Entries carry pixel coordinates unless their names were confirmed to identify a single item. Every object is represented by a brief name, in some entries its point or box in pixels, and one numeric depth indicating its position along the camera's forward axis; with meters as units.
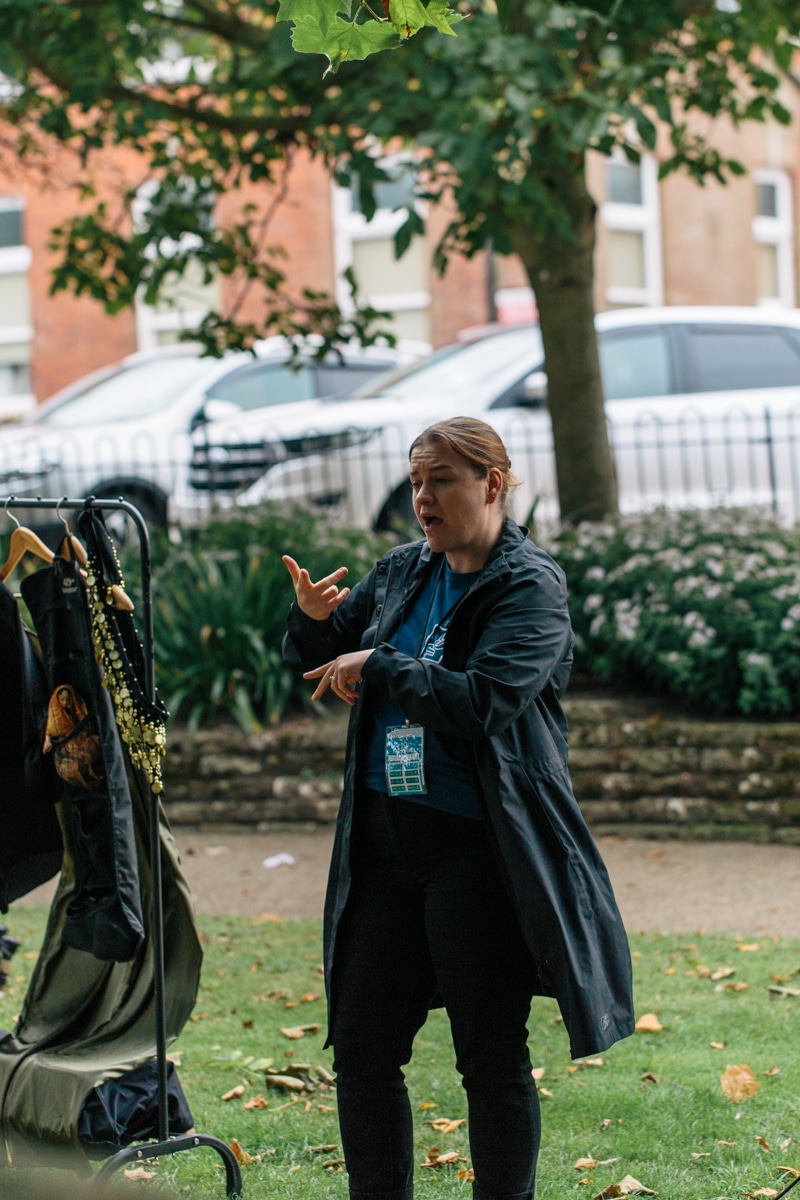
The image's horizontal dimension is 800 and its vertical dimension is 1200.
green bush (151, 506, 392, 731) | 15.33
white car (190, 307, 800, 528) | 18.86
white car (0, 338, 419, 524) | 19.69
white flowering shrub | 13.65
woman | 5.31
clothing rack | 6.25
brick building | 39.41
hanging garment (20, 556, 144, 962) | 6.23
